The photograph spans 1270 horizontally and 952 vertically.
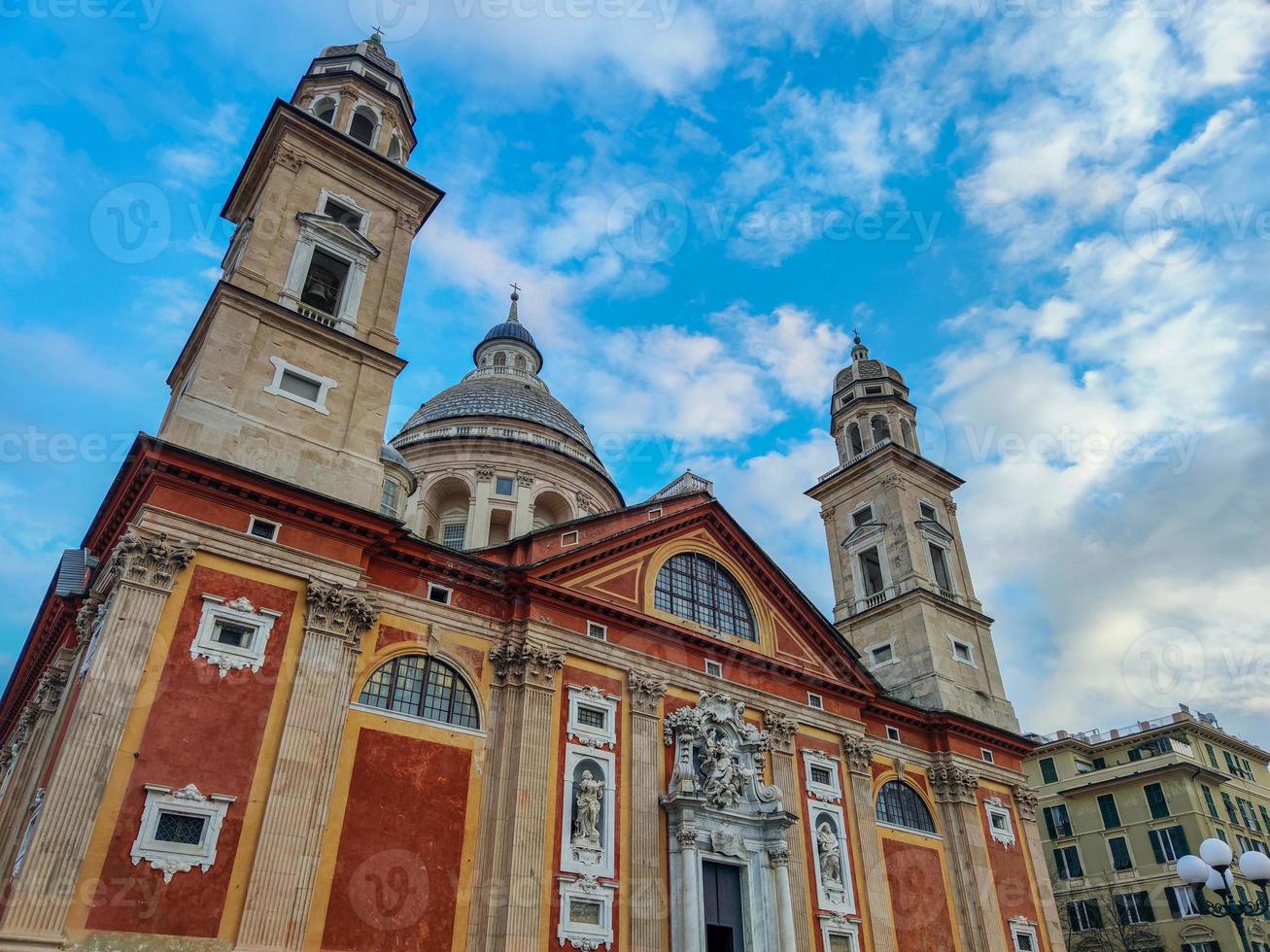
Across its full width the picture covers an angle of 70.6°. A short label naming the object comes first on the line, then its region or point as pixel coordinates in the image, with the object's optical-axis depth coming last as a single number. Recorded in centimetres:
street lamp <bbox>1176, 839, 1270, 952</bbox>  1400
